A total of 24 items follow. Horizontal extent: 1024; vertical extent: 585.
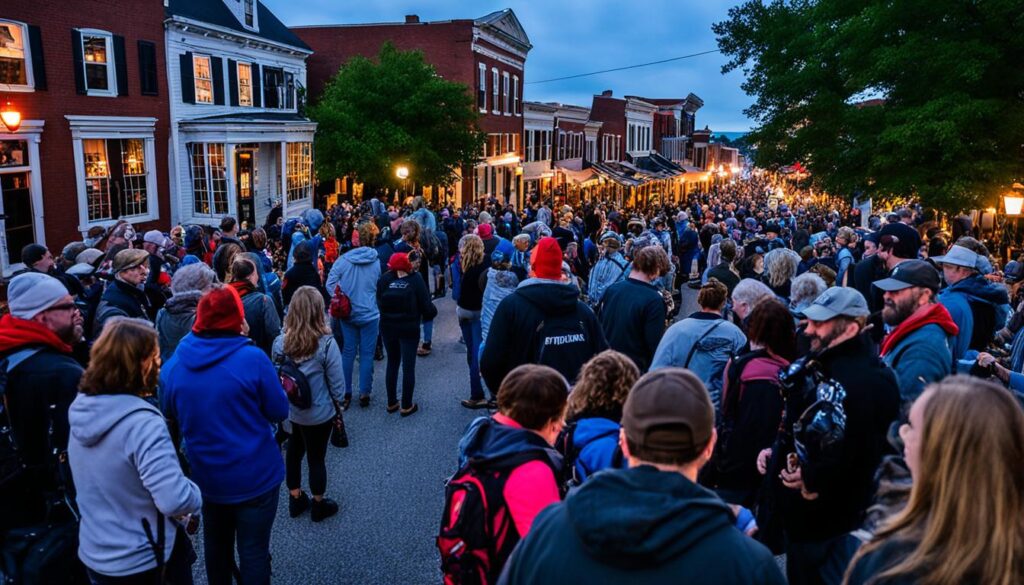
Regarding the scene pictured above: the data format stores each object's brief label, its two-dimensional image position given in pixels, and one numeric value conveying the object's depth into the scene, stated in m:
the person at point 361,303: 7.74
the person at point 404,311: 7.55
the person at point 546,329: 4.47
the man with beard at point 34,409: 3.34
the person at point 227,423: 3.79
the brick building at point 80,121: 15.77
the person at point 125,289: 5.68
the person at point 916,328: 3.91
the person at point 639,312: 5.39
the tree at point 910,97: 14.68
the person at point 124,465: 3.11
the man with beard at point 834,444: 3.39
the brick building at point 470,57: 32.56
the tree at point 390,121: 24.19
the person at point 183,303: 5.52
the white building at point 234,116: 20.50
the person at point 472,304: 8.08
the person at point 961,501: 1.77
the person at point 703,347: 4.56
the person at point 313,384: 5.34
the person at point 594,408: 3.04
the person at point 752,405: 3.84
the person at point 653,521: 1.71
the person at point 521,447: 2.59
